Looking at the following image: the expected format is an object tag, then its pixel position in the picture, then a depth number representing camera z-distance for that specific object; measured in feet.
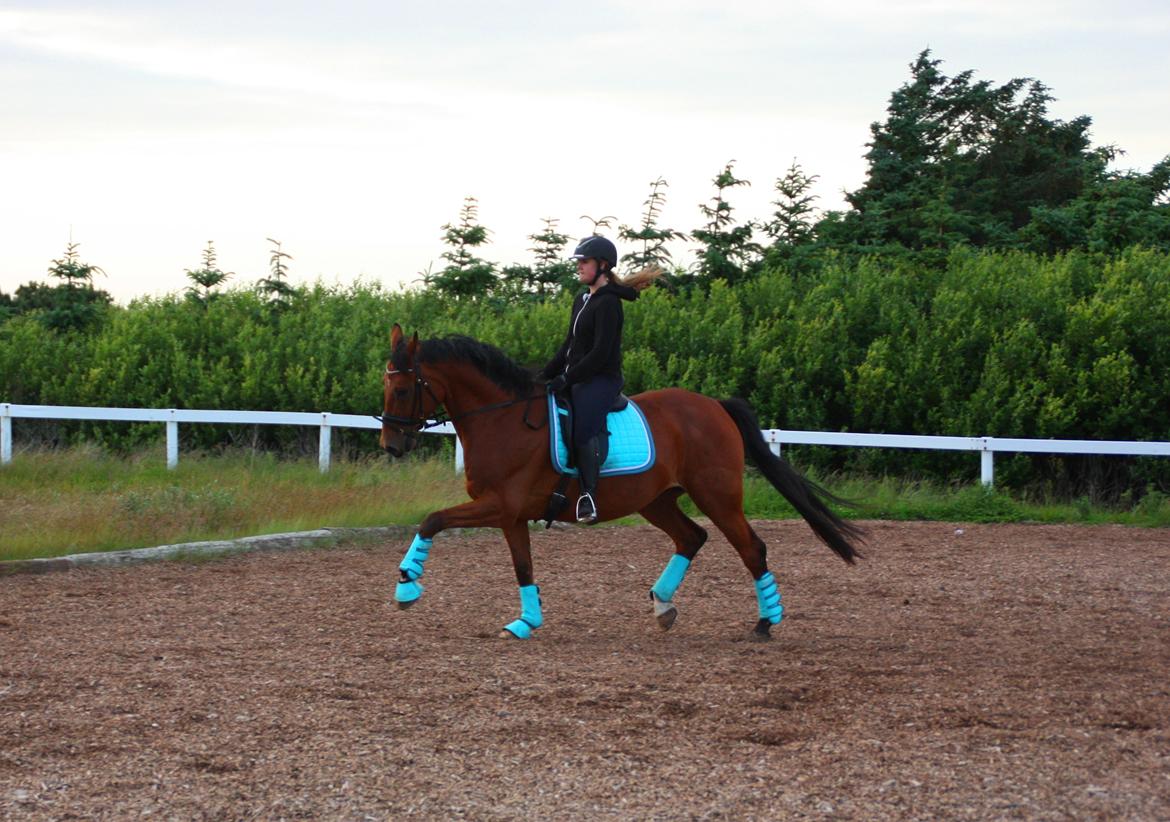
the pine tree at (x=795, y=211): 101.76
